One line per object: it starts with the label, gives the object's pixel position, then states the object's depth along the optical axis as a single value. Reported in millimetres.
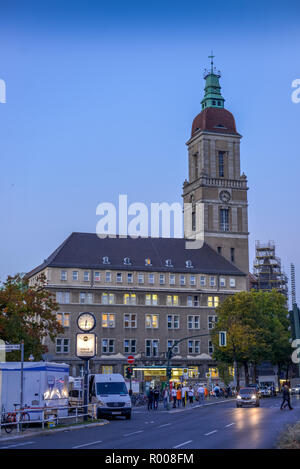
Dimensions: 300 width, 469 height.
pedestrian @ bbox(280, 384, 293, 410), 42225
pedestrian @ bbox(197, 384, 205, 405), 55156
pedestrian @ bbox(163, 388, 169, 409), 49625
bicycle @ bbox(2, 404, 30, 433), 27762
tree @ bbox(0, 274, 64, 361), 43688
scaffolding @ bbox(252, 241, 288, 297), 139262
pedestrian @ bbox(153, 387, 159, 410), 51019
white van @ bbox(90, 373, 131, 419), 38281
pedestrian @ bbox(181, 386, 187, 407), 56781
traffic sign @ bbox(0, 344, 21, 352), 27266
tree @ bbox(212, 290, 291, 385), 78438
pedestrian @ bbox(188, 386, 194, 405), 56781
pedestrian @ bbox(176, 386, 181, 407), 55081
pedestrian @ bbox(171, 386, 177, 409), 53125
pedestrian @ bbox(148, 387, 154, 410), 50688
